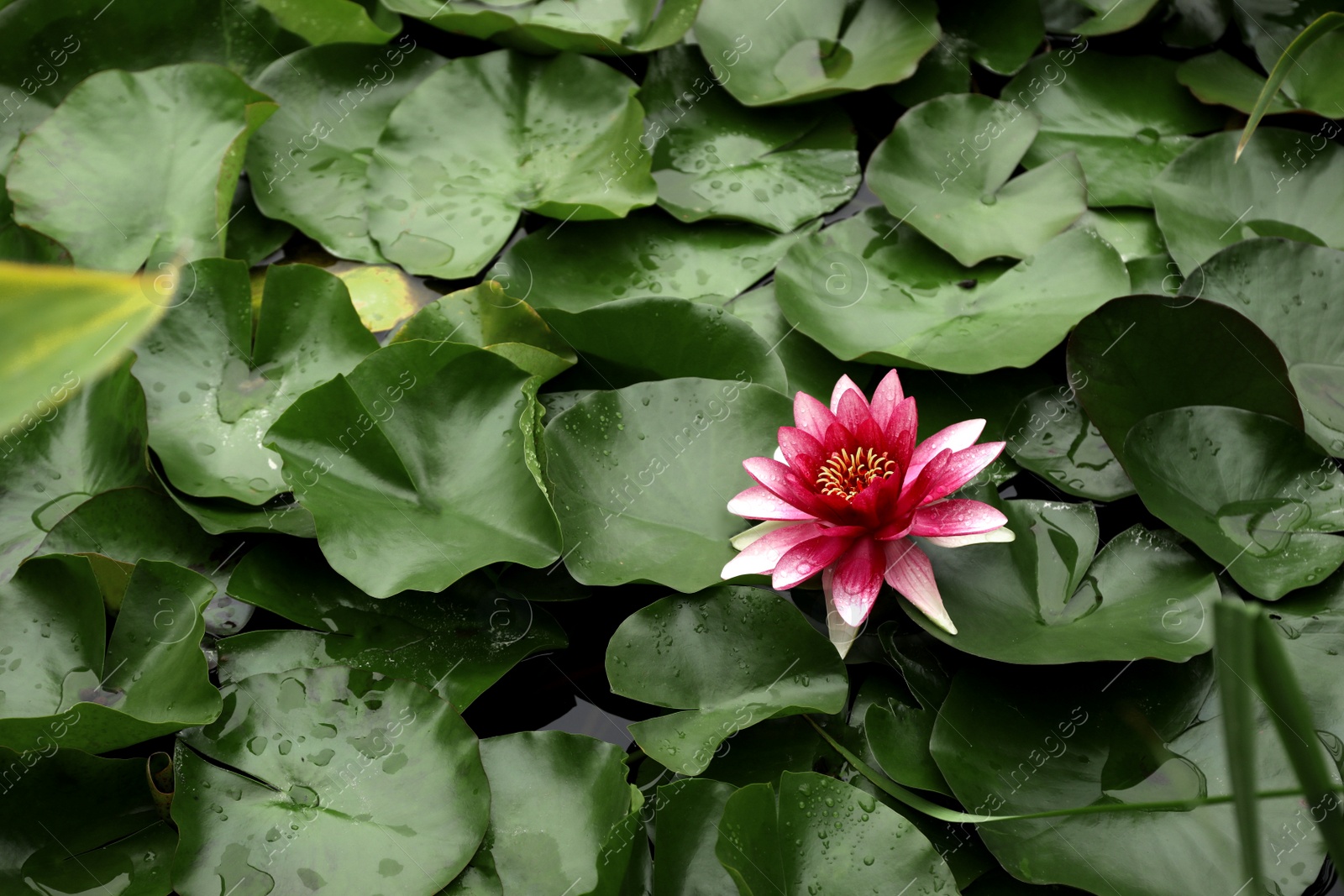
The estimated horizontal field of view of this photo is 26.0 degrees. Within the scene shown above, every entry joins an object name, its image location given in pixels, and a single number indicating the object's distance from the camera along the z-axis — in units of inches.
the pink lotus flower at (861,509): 47.1
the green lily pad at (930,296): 50.3
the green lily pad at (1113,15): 54.4
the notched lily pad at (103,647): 46.7
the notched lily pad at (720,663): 47.0
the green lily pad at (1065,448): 49.4
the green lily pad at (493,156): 52.6
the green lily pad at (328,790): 45.7
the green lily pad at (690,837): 45.7
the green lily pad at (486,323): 50.4
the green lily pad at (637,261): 52.3
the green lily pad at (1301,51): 53.4
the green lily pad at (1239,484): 47.9
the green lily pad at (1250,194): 51.7
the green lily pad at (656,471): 48.1
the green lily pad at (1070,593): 46.7
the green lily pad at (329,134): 53.4
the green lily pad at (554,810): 45.9
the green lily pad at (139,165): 52.3
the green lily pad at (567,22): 54.2
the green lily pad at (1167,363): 48.5
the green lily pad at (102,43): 54.3
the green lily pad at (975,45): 55.0
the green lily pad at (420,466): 47.7
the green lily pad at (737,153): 53.3
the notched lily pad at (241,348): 50.2
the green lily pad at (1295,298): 49.4
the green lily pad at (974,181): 52.3
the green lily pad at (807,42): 54.3
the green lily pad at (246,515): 48.6
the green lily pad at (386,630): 47.8
